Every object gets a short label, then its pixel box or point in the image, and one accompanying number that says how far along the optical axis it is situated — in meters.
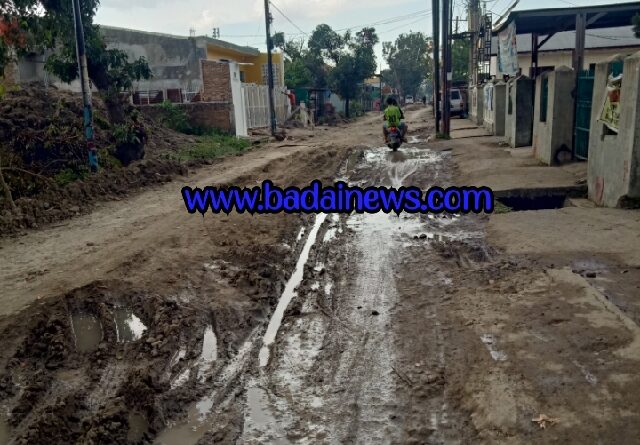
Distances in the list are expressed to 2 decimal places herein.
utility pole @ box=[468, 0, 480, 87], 37.59
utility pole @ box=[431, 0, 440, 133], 21.89
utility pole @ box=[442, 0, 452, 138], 21.33
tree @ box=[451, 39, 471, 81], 57.75
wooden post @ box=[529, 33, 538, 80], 19.15
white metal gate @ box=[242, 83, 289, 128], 28.02
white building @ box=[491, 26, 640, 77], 28.59
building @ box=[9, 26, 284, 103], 29.56
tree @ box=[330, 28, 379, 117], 44.56
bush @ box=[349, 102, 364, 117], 50.68
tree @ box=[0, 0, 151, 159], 12.09
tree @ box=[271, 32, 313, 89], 44.66
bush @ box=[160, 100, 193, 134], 23.48
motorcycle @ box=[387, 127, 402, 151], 17.72
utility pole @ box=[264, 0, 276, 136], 25.94
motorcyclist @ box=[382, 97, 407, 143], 17.53
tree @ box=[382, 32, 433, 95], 93.19
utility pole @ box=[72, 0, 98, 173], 11.88
